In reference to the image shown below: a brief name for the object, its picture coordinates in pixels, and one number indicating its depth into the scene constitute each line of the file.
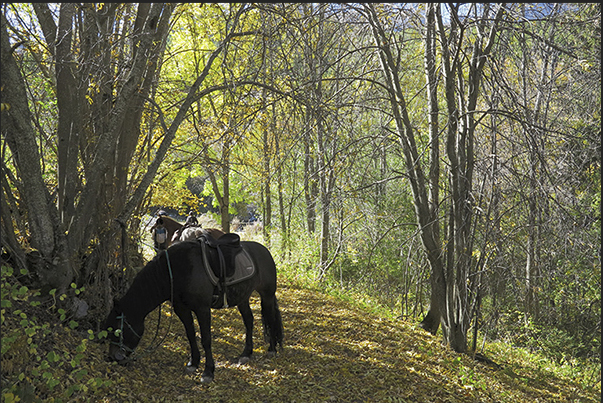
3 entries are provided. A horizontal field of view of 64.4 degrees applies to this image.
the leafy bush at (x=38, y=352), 3.51
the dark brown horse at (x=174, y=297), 4.98
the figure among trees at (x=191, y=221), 7.92
